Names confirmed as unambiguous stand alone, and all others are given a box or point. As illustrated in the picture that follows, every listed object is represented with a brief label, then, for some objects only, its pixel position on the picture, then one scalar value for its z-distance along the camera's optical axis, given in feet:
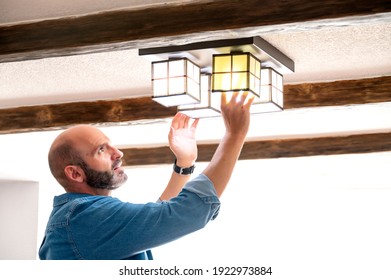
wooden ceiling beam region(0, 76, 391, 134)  24.12
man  7.85
